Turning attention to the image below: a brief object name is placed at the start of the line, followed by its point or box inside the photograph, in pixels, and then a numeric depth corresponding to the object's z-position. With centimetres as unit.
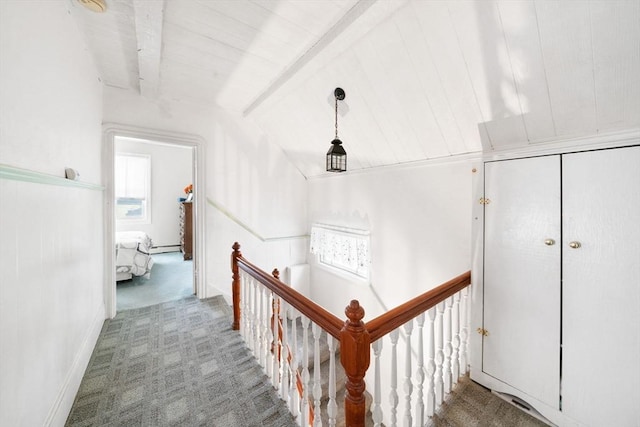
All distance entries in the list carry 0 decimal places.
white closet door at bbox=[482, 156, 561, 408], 158
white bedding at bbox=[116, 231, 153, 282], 366
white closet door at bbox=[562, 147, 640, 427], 133
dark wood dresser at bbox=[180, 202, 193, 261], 541
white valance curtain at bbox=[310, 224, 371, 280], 323
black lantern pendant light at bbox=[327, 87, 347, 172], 224
